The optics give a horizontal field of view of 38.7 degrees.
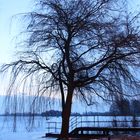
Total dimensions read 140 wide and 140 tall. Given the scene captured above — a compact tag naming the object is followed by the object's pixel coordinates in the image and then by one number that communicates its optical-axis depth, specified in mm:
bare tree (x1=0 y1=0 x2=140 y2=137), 6545
